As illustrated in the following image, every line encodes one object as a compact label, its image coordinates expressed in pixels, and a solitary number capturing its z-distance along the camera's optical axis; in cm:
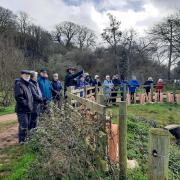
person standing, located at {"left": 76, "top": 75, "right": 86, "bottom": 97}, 737
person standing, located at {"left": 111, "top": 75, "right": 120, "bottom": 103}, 1094
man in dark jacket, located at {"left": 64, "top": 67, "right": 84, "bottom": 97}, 656
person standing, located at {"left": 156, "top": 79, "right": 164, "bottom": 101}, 1240
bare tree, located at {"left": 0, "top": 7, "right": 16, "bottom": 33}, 2724
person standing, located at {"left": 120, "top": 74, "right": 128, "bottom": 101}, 1021
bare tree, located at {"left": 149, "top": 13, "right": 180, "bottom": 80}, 2160
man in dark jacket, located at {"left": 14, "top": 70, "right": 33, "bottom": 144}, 451
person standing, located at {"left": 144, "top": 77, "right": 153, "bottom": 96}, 1243
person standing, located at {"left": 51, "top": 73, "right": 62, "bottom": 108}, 595
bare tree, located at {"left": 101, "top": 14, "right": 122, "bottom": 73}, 2386
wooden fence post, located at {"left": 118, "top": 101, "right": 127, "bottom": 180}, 285
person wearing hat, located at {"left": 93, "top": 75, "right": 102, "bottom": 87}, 1004
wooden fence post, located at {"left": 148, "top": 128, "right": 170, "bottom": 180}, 223
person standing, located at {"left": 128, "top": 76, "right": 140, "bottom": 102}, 1145
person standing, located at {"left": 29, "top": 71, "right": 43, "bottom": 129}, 488
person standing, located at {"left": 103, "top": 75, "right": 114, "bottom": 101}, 1009
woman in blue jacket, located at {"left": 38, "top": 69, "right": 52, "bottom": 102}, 553
